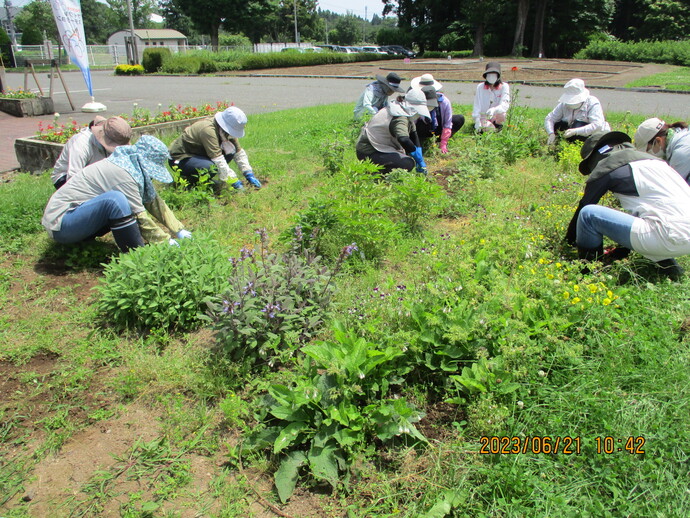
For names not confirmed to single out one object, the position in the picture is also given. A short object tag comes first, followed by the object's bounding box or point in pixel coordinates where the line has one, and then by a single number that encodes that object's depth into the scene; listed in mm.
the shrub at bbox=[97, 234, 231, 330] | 3086
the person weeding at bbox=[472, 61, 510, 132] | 7695
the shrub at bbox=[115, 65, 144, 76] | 28281
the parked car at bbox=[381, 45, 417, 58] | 45650
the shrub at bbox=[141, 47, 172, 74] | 29062
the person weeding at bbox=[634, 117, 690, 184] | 3900
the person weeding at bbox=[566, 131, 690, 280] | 3195
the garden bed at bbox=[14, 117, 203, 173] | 6301
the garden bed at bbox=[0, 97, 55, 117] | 11273
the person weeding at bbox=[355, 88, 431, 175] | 5738
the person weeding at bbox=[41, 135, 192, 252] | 3703
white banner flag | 9914
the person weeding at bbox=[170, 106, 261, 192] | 5430
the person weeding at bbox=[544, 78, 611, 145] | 6707
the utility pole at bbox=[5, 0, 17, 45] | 69344
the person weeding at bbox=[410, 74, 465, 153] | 7258
